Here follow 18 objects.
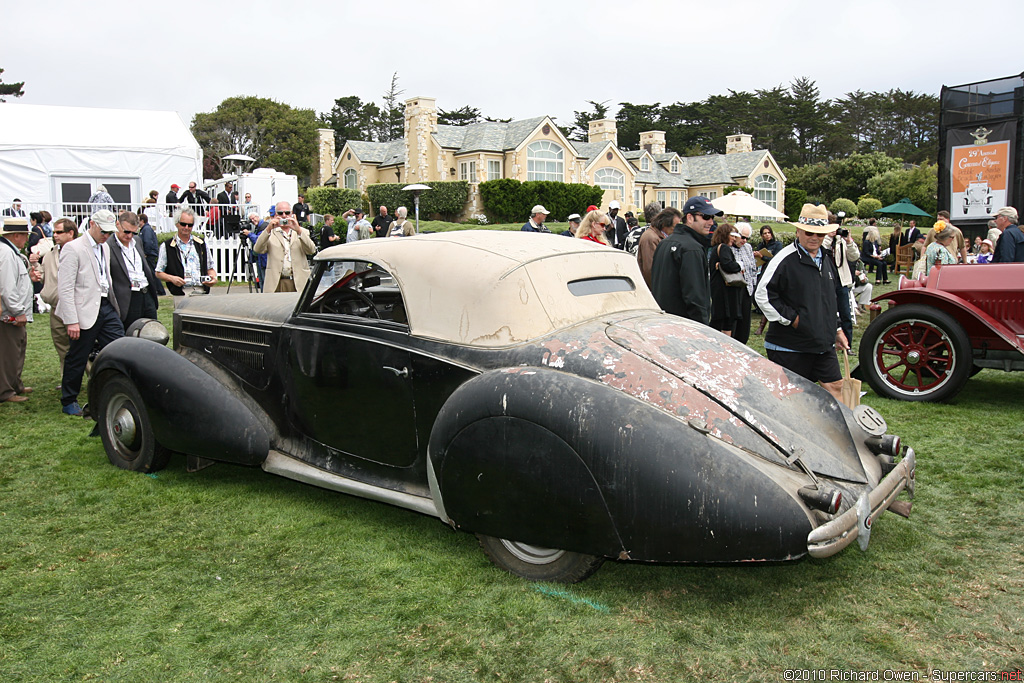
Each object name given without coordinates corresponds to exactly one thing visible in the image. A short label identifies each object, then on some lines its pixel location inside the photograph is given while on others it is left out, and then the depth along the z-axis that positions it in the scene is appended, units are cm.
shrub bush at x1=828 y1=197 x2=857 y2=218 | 4353
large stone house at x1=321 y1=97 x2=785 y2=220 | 4597
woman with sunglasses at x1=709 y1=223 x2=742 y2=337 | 809
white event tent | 2097
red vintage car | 717
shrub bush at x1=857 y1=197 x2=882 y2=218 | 4184
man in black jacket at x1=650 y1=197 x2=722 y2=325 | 635
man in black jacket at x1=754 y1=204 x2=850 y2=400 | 553
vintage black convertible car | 314
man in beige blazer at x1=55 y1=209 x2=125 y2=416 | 672
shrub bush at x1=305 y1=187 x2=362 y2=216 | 3606
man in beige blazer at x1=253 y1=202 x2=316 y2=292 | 1070
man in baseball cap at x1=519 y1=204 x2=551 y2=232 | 1150
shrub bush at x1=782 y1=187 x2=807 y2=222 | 5253
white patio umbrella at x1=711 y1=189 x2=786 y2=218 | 1800
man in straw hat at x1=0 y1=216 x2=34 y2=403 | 707
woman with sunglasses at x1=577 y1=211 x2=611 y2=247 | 833
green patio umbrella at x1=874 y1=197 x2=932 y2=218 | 2664
